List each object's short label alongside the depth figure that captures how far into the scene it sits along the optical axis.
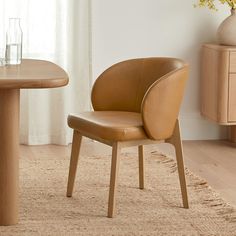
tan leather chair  4.19
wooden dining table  3.95
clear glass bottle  4.22
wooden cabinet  6.17
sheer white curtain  6.31
